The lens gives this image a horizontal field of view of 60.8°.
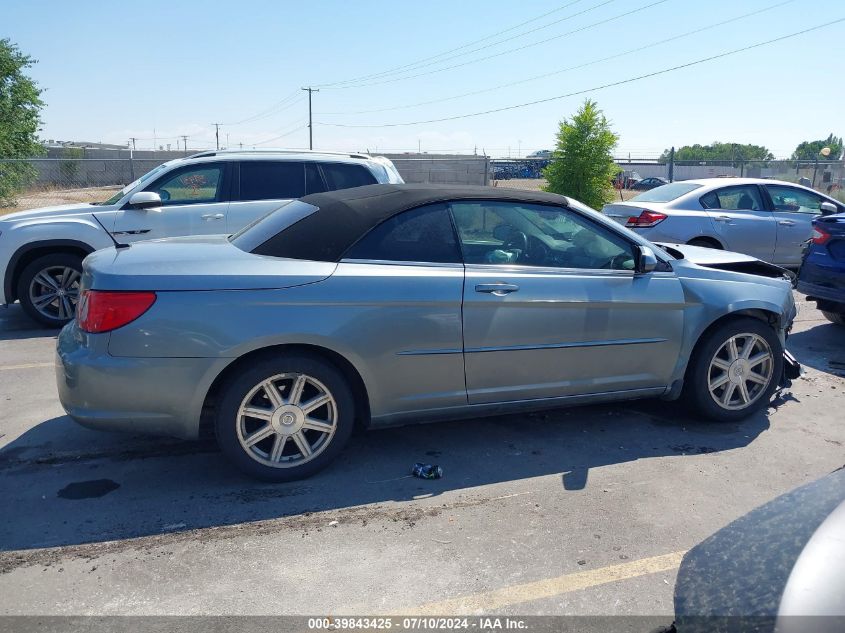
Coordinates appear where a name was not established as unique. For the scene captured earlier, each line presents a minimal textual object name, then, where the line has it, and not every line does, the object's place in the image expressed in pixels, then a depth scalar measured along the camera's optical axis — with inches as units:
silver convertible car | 152.5
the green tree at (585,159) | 612.1
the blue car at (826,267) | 285.3
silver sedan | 388.8
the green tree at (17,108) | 1017.8
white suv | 309.0
